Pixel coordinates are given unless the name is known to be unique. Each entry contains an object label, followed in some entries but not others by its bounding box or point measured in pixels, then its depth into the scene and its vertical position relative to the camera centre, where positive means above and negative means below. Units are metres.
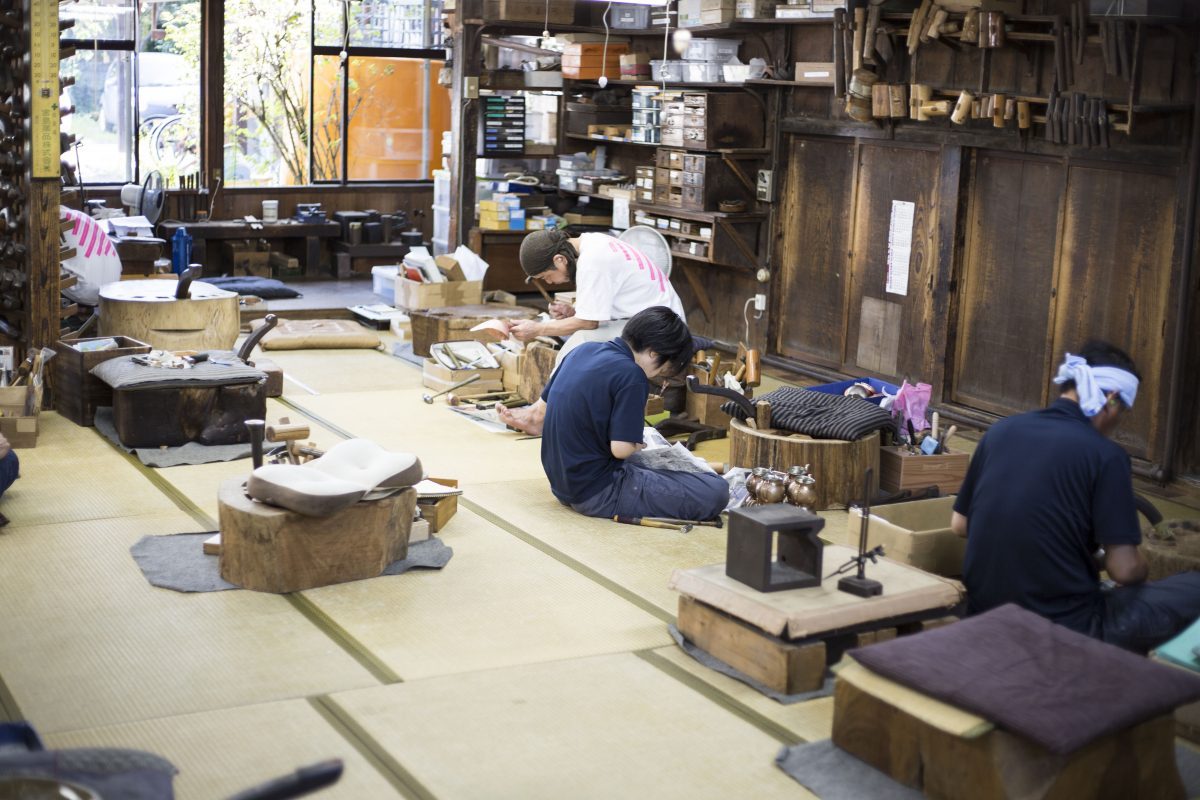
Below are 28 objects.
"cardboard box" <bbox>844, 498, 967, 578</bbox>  5.40 -1.38
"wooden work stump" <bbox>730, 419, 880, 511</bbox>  6.82 -1.36
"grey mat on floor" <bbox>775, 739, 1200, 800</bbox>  3.97 -1.66
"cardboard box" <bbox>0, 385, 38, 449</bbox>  7.54 -1.45
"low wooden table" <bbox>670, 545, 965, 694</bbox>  4.59 -1.44
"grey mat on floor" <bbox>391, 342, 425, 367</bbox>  10.09 -1.43
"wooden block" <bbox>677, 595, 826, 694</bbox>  4.58 -1.54
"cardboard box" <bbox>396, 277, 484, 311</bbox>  10.98 -1.09
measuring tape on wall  8.13 +0.24
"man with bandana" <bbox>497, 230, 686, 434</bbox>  7.86 -0.70
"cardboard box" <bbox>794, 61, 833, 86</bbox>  9.29 +0.53
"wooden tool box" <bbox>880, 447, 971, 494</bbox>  6.95 -1.43
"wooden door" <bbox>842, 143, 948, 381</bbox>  8.87 -0.64
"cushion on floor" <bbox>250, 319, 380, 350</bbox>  10.37 -1.36
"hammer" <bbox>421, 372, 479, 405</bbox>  8.81 -1.44
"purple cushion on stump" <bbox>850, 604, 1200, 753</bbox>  3.72 -1.33
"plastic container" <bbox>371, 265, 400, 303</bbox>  12.42 -1.15
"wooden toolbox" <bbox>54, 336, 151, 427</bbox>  8.03 -1.34
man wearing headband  4.49 -1.06
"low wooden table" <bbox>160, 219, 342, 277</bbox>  13.14 -0.84
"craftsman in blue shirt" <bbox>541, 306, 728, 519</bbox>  6.29 -1.18
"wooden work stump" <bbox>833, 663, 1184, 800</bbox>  3.74 -1.51
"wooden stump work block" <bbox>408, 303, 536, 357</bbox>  10.11 -1.20
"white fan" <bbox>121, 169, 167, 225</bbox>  12.03 -0.50
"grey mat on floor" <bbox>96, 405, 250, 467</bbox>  7.30 -1.56
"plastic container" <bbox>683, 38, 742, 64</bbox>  10.27 +0.72
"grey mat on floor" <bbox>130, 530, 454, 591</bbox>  5.52 -1.62
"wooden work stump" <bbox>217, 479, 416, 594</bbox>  5.36 -1.46
